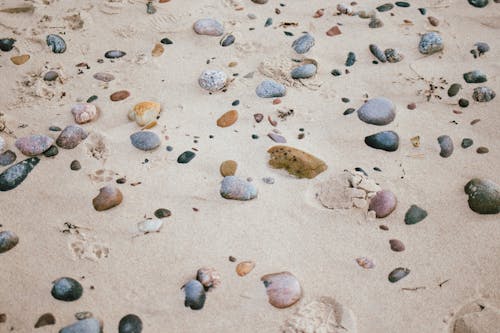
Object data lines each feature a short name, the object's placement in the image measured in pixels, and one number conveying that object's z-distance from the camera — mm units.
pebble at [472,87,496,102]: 862
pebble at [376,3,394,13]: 1016
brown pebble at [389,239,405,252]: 700
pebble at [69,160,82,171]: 769
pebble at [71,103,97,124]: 827
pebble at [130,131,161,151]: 795
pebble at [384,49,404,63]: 931
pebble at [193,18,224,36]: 962
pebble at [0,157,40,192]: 742
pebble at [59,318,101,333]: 623
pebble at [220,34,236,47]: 956
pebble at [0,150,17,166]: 773
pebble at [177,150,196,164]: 787
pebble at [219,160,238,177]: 772
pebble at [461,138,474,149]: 805
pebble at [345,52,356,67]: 930
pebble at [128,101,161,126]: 828
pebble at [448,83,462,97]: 878
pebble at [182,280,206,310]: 652
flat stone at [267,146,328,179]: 771
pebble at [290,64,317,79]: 896
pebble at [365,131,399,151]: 800
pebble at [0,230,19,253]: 683
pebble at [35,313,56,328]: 631
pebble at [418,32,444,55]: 938
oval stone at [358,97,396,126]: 834
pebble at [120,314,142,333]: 632
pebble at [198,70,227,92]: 878
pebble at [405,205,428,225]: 726
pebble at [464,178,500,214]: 727
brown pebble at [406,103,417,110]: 860
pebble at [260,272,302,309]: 654
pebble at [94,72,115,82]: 896
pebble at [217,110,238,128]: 838
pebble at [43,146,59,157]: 782
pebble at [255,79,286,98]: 872
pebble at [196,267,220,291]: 667
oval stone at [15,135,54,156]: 780
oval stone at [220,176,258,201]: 742
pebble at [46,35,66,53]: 928
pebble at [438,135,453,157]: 796
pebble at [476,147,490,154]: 797
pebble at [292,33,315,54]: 941
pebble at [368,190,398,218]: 730
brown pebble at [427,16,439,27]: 990
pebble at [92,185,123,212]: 728
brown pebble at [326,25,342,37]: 977
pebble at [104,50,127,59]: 928
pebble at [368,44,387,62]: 933
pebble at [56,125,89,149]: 793
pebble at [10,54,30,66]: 908
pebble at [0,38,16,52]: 921
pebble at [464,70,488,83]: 893
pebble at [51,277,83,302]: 648
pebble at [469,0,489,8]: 1019
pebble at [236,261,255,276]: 681
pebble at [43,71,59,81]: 887
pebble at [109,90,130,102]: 868
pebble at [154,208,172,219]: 726
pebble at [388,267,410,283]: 677
